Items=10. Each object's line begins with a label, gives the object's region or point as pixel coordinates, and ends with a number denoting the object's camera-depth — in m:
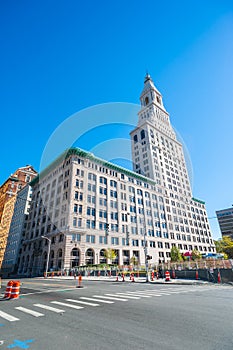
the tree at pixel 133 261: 52.32
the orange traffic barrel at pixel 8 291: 10.12
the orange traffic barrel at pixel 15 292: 9.95
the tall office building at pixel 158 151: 85.38
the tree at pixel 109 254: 45.17
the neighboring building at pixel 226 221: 126.62
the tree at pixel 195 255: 66.22
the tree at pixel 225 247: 74.61
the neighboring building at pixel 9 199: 87.29
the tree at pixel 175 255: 62.53
